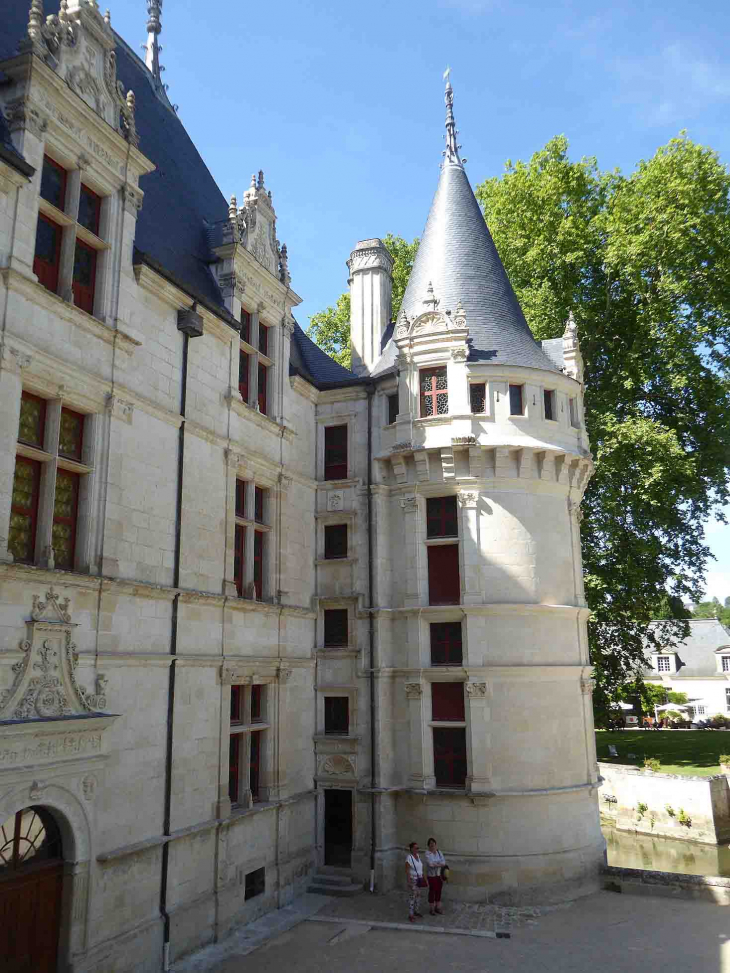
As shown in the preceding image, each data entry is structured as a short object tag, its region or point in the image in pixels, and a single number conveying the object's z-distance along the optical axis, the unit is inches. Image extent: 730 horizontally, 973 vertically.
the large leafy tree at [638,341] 970.7
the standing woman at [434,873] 585.9
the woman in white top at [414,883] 575.2
